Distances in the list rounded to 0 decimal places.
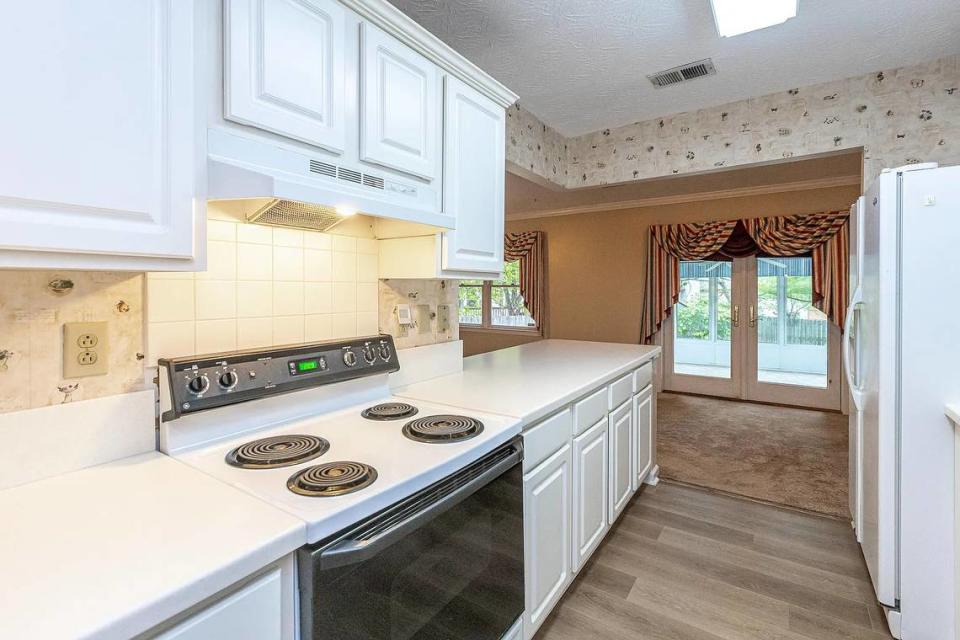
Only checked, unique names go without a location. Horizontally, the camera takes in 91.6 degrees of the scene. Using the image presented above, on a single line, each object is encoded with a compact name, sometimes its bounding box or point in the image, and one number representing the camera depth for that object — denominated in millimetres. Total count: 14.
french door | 4898
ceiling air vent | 2488
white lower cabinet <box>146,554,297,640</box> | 684
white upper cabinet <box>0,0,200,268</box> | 747
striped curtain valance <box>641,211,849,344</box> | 4609
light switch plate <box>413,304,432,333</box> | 2074
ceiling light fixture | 1878
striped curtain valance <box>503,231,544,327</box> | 6512
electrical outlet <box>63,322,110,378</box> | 1067
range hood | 1041
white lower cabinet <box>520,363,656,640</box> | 1562
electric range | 879
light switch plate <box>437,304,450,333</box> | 2203
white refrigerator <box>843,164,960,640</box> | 1635
